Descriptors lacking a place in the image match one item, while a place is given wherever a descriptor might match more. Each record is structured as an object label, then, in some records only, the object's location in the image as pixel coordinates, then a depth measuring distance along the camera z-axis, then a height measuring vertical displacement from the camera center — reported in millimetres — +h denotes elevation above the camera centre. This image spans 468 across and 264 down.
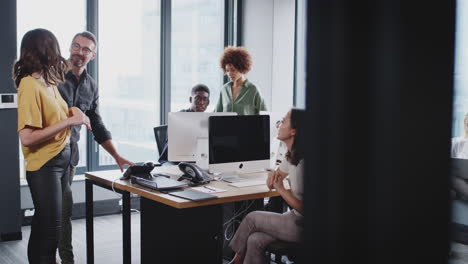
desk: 3004 -754
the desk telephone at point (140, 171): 2990 -400
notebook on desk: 2543 -462
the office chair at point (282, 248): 2529 -707
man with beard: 3033 -2
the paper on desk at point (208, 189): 2795 -471
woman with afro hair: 4438 +157
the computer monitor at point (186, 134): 3326 -200
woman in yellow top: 2412 -128
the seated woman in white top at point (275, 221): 2543 -602
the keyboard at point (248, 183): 2975 -462
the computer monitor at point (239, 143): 3119 -245
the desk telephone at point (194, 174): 2996 -415
